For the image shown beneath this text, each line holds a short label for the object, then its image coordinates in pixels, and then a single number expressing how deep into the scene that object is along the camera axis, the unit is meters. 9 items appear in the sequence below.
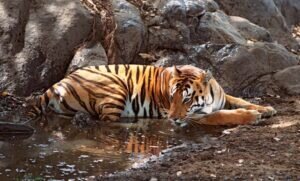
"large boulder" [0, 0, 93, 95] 16.39
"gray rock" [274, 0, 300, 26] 30.52
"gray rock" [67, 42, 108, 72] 17.11
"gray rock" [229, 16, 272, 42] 21.87
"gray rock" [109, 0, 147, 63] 18.08
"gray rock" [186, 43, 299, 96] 17.89
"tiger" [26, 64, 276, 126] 13.74
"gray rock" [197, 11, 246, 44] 19.56
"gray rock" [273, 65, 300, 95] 17.52
